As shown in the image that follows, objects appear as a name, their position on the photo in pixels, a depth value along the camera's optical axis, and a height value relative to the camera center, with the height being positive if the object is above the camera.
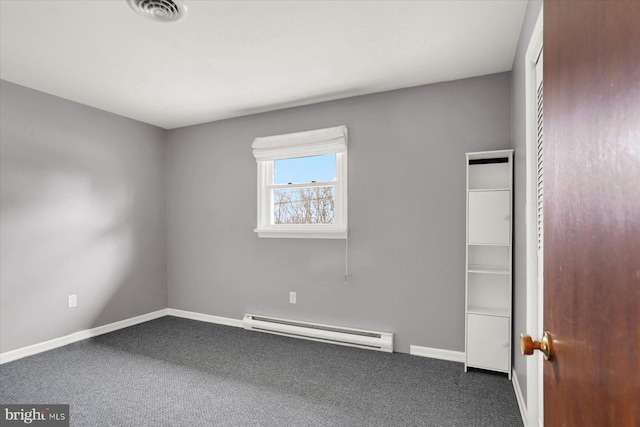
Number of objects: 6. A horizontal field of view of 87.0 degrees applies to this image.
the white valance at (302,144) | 3.33 +0.73
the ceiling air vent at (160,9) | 1.92 +1.19
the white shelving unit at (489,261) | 2.55 -0.38
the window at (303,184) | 3.40 +0.32
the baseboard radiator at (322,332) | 3.11 -1.18
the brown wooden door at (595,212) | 0.41 +0.00
